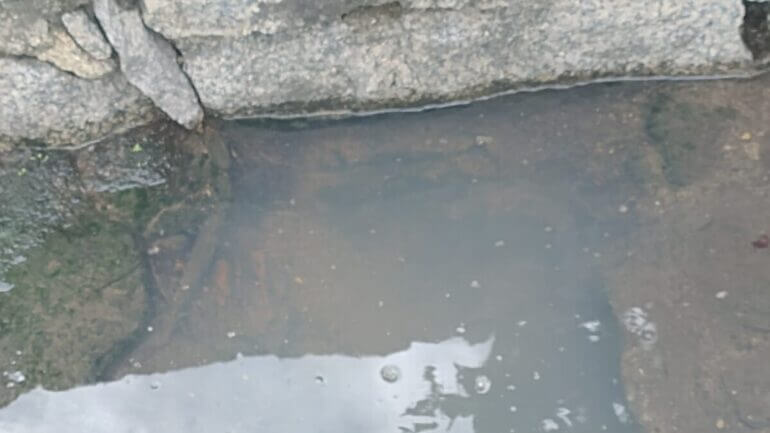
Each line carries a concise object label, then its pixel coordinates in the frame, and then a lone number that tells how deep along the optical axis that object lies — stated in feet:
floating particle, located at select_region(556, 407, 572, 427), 6.98
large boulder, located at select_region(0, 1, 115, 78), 6.76
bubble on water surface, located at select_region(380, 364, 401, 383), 7.26
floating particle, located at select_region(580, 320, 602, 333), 7.35
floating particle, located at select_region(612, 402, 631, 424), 6.98
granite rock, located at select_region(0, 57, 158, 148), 7.28
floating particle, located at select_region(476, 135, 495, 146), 8.17
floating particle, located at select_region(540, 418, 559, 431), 6.96
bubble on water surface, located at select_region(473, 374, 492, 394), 7.17
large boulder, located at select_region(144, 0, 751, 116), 7.20
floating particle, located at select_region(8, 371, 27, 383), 7.23
